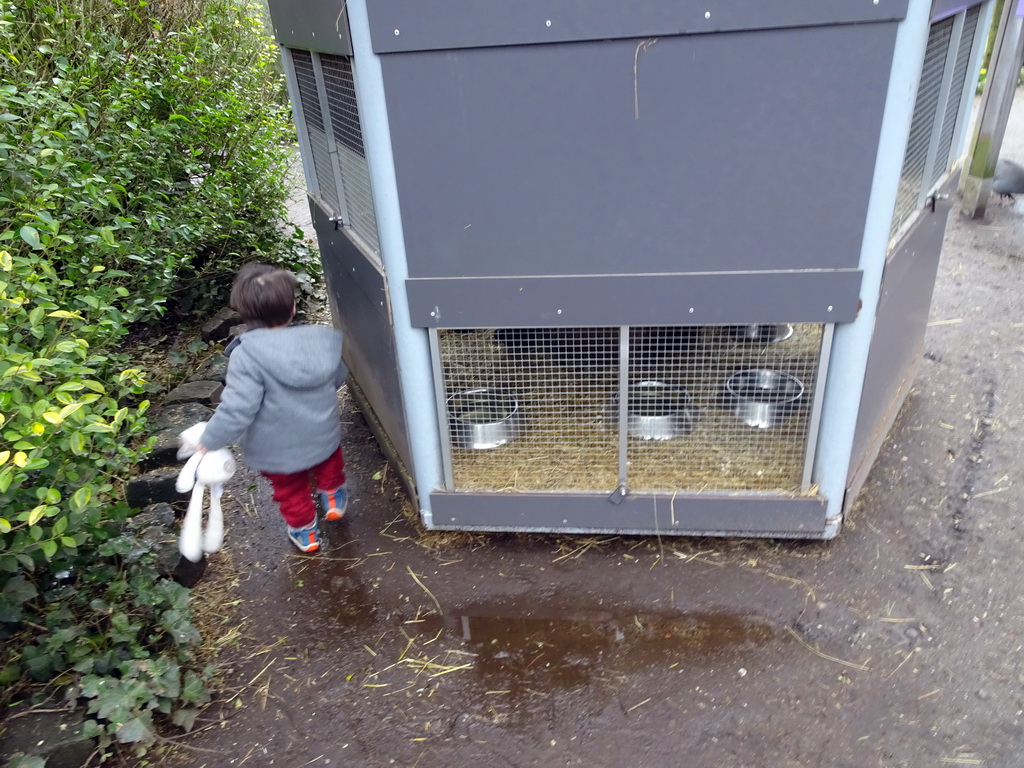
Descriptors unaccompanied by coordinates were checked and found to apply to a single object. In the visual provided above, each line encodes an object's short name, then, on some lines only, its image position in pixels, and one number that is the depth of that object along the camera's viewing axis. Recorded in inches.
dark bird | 290.7
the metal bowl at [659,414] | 132.5
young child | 114.5
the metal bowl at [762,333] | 140.6
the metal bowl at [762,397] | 128.4
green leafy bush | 91.2
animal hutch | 92.3
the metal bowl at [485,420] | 133.1
